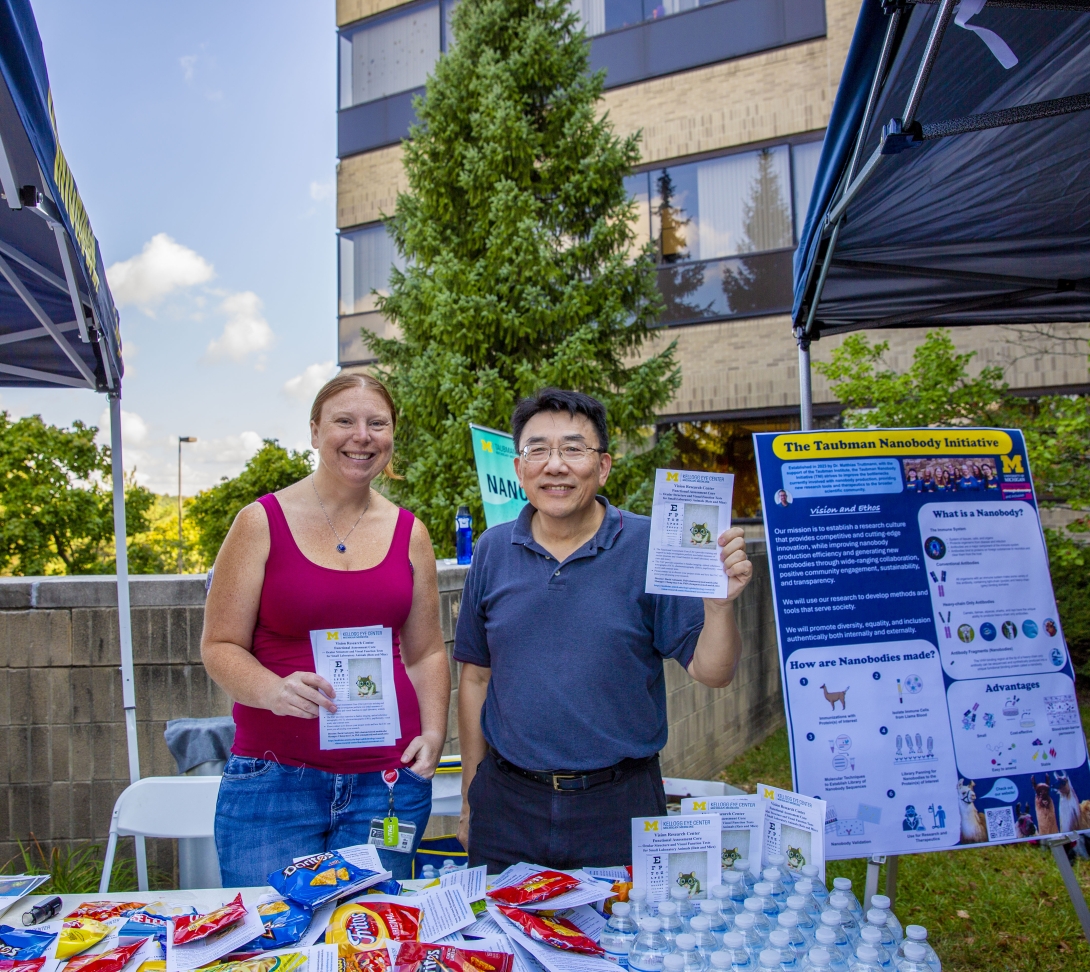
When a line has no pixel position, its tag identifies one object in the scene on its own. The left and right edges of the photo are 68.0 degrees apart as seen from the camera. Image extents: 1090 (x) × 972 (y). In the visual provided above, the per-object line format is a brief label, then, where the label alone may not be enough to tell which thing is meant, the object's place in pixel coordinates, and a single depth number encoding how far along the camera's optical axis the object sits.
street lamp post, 24.53
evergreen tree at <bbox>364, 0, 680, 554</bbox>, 7.32
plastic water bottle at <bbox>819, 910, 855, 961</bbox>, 1.40
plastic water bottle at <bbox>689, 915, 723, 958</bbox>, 1.40
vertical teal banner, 4.23
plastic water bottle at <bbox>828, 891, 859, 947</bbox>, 1.46
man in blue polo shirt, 1.94
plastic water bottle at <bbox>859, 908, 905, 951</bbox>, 1.42
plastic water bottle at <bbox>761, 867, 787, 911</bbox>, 1.59
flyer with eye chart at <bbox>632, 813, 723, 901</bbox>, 1.62
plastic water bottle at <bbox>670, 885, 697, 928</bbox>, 1.53
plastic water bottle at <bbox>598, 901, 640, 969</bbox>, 1.47
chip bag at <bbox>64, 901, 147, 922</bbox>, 1.62
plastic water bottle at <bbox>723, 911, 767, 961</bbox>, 1.44
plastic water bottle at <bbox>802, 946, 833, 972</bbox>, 1.34
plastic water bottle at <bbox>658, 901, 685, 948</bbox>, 1.46
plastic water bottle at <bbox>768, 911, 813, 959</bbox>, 1.40
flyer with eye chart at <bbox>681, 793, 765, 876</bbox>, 1.76
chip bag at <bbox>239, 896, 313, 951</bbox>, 1.47
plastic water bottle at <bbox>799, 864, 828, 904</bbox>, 1.58
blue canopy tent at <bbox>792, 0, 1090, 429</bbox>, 1.93
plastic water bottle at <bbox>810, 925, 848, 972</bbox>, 1.36
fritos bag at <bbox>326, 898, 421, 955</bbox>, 1.46
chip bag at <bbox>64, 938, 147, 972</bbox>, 1.41
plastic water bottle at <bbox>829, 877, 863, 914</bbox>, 1.51
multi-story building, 9.70
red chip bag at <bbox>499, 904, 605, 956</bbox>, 1.45
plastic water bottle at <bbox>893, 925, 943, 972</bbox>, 1.36
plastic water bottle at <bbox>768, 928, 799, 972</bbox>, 1.36
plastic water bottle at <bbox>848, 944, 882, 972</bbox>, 1.34
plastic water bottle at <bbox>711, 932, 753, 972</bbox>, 1.32
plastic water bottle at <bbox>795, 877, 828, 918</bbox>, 1.54
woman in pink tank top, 1.90
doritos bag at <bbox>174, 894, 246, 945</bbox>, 1.45
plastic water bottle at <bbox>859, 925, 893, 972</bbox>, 1.37
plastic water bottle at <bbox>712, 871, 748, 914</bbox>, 1.62
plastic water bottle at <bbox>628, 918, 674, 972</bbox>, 1.39
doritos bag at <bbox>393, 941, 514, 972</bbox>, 1.36
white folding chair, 2.55
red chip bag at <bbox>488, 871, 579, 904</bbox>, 1.57
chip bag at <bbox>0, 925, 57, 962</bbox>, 1.46
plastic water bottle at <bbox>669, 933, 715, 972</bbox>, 1.36
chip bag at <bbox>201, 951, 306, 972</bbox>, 1.38
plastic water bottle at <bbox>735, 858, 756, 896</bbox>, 1.68
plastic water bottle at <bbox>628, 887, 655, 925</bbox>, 1.54
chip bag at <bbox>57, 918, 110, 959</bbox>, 1.49
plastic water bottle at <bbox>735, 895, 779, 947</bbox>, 1.45
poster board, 2.28
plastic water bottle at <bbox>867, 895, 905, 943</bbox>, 1.44
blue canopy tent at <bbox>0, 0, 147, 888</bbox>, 1.53
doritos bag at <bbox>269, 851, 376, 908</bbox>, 1.56
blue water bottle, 4.58
